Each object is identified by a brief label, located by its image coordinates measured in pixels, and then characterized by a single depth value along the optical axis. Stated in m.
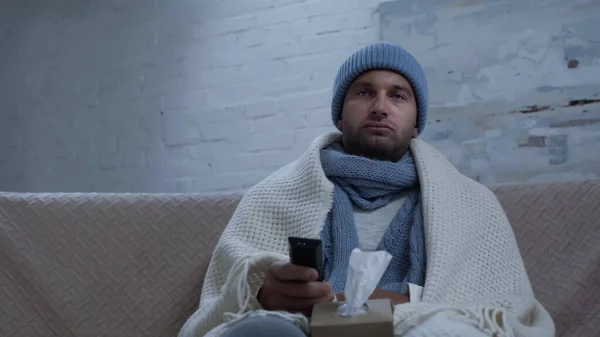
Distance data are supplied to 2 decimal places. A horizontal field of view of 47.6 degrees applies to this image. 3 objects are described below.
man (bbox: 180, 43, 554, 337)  1.12
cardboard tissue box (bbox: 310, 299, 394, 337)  0.90
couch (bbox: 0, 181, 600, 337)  1.53
